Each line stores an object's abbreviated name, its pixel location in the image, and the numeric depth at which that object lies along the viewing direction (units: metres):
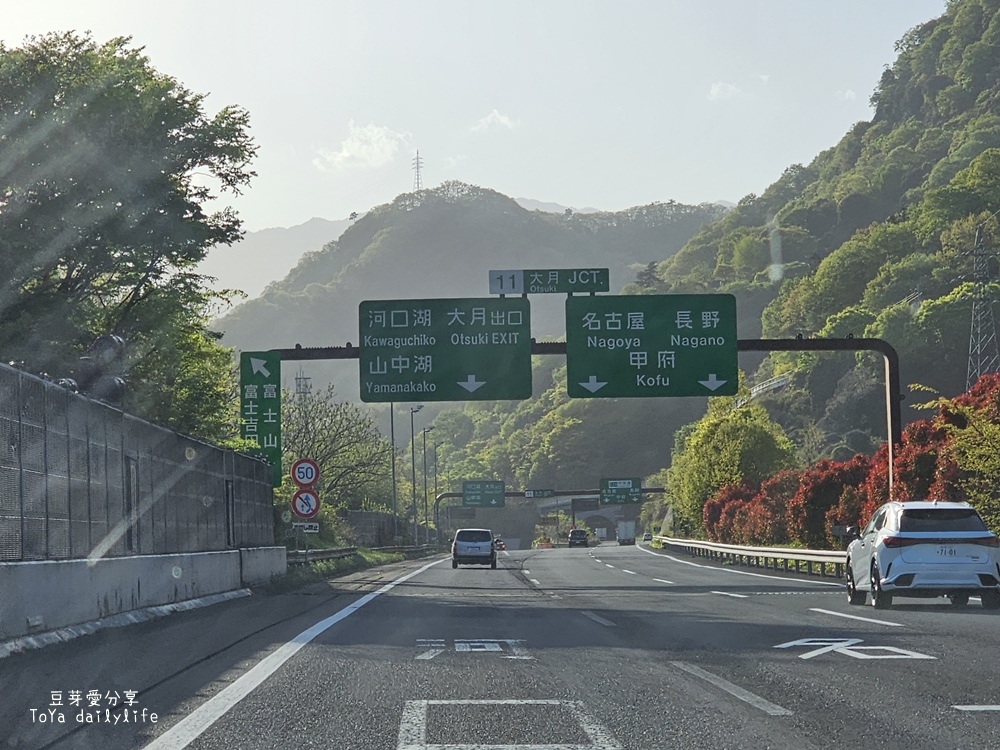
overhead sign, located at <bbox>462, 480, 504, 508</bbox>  109.69
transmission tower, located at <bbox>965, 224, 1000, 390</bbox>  90.70
